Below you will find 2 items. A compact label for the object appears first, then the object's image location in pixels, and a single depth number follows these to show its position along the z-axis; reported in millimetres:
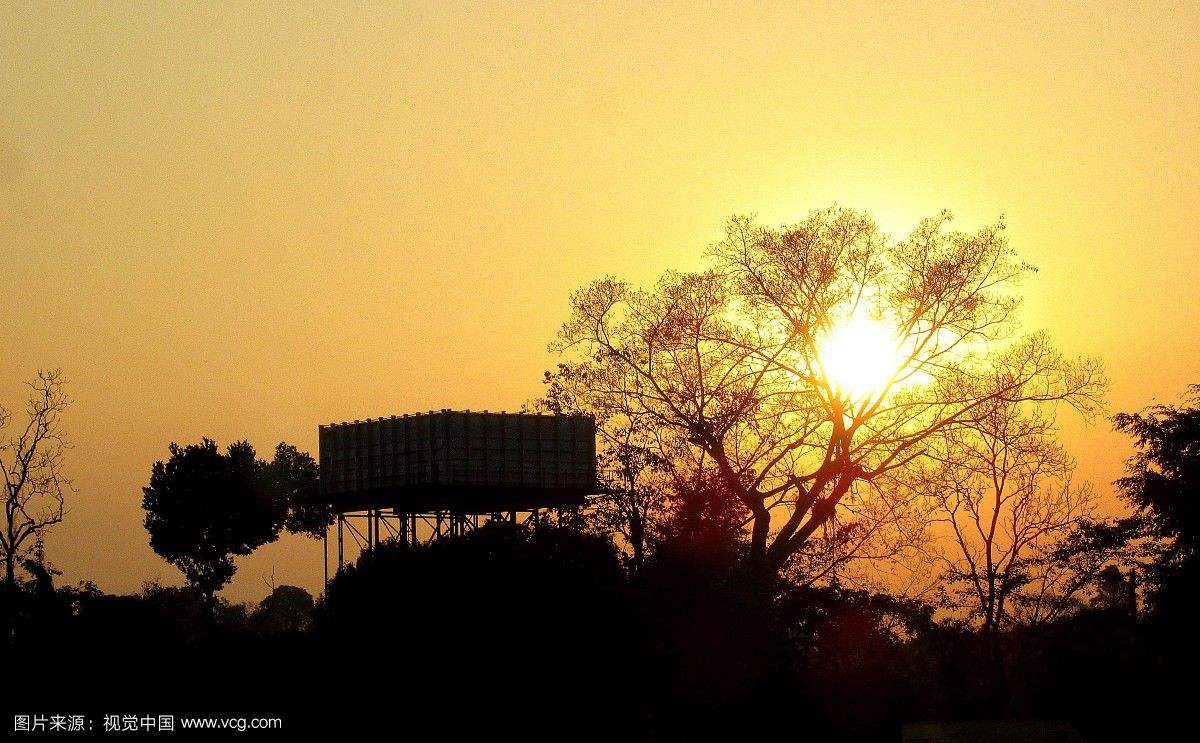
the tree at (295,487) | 119688
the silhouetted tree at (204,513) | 106938
